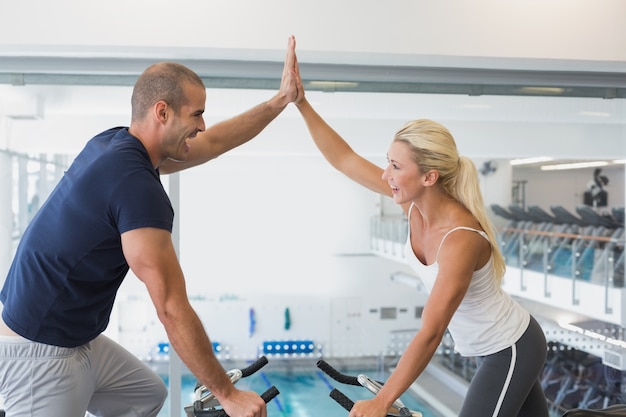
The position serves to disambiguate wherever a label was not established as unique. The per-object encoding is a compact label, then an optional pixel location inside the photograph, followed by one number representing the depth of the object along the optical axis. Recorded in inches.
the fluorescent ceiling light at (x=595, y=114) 137.0
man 71.0
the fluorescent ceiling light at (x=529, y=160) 132.9
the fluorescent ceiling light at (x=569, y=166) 134.6
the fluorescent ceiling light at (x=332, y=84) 127.0
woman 87.2
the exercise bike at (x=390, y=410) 70.6
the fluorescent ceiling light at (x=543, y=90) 134.8
